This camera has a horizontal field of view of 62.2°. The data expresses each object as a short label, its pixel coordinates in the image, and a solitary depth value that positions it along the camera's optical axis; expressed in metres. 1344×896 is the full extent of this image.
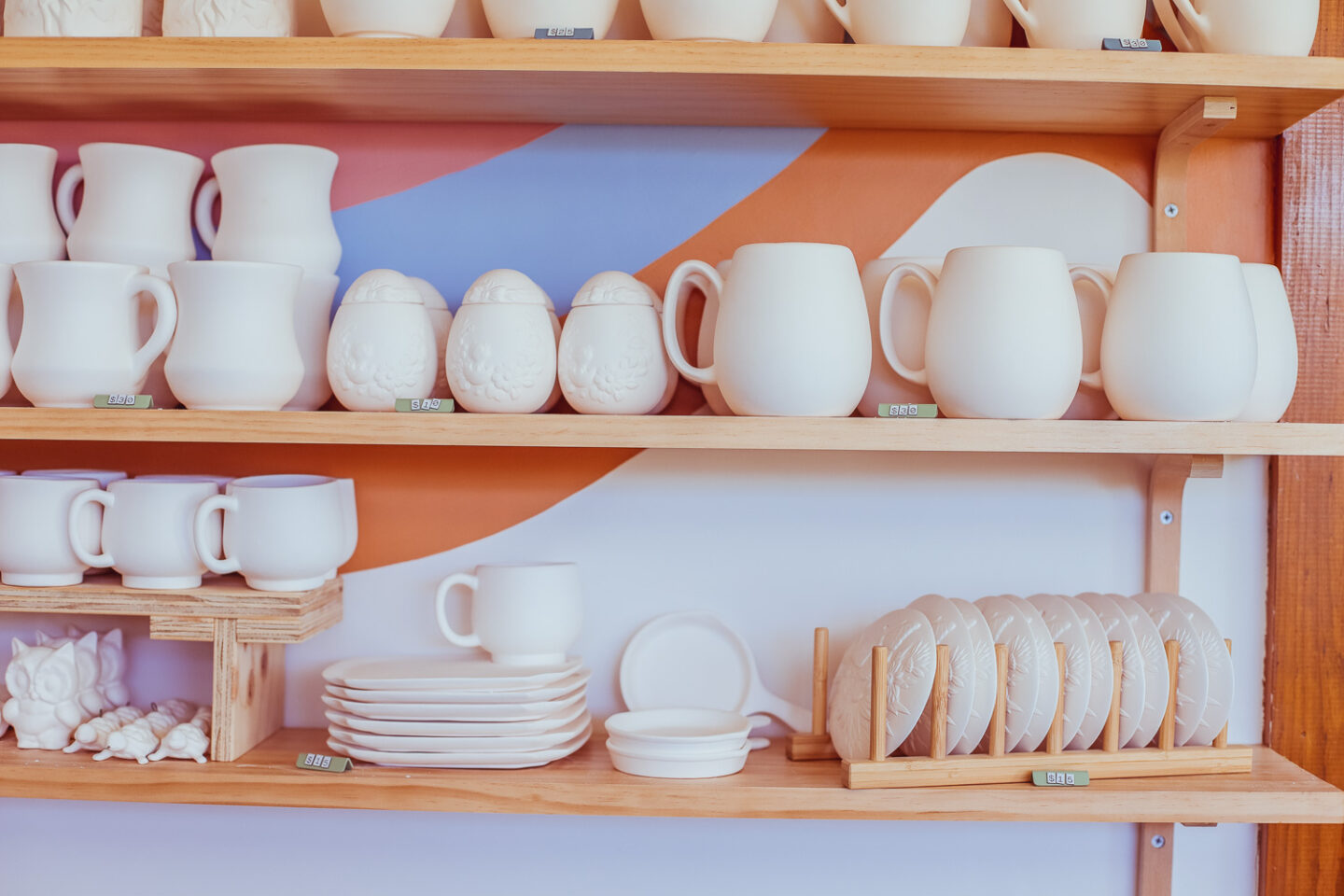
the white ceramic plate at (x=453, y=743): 1.13
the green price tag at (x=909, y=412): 1.05
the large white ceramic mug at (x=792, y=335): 1.04
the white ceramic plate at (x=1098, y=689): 1.12
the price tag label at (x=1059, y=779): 1.08
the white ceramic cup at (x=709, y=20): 1.07
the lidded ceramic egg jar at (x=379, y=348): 1.10
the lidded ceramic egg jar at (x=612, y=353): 1.10
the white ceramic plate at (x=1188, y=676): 1.13
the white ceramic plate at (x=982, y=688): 1.09
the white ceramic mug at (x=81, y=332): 1.10
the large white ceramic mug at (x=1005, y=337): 1.04
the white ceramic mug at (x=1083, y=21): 1.08
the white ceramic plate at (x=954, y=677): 1.08
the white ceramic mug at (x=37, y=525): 1.16
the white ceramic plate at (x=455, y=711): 1.13
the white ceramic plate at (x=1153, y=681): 1.13
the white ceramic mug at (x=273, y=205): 1.21
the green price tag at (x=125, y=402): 1.09
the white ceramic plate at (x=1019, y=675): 1.10
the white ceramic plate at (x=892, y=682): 1.08
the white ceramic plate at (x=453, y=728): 1.13
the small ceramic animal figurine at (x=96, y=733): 1.15
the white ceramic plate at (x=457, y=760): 1.13
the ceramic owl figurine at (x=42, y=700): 1.17
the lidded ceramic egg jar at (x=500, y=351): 1.09
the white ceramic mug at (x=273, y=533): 1.15
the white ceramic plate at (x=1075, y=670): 1.12
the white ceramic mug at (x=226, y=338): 1.09
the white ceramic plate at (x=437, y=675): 1.13
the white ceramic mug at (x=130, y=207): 1.21
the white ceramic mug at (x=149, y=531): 1.15
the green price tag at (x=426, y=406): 1.08
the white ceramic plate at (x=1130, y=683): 1.12
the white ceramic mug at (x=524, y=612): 1.18
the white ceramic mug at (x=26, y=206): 1.21
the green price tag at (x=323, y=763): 1.12
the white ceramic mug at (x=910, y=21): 1.08
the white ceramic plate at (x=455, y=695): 1.13
